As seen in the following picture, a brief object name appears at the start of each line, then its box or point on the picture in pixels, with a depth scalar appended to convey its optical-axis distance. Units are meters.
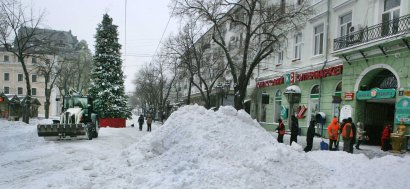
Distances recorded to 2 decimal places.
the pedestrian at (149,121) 29.37
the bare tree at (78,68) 55.09
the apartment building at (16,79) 74.12
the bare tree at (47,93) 44.66
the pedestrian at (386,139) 15.73
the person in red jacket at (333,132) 14.83
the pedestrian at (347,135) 14.16
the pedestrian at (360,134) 16.55
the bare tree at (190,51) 29.94
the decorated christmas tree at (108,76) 40.16
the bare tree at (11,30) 29.21
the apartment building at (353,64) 15.57
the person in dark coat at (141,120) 31.56
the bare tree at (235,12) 19.12
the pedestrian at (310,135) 14.70
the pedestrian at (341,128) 15.26
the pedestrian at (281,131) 16.45
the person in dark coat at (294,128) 15.71
